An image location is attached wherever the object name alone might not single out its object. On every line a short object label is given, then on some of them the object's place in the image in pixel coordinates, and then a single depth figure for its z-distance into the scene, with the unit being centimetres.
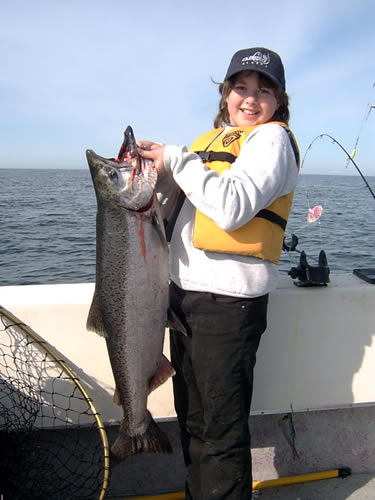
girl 215
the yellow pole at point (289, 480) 312
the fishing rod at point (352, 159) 441
